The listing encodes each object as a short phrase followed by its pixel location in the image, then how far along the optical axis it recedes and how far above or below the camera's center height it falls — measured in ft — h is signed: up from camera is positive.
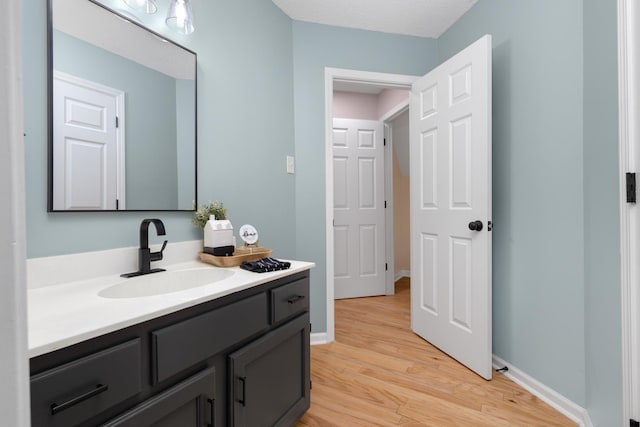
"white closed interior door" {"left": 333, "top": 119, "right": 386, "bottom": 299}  11.16 +0.17
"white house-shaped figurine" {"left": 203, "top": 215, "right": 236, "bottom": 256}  4.76 -0.38
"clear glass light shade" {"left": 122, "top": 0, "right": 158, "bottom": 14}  4.19 +2.92
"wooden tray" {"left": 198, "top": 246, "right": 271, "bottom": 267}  4.52 -0.66
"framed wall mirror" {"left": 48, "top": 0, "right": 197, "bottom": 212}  3.53 +1.35
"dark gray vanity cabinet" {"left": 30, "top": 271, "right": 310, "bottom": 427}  2.09 -1.37
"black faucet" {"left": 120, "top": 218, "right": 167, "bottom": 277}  3.99 -0.51
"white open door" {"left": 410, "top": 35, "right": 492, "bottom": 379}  5.84 +0.13
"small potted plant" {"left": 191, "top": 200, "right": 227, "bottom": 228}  5.00 +0.01
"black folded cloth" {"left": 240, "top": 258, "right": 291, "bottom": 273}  4.10 -0.72
